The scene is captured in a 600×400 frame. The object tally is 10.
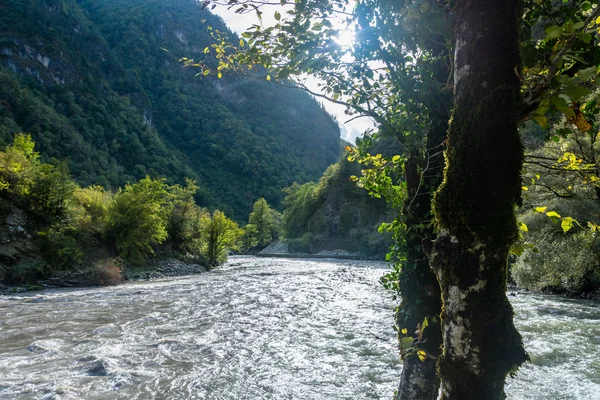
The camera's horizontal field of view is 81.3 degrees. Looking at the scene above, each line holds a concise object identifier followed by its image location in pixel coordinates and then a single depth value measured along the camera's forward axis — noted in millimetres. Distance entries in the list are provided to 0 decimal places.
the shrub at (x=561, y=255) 16828
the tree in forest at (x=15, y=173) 22188
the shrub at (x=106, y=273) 22484
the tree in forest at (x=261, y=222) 91312
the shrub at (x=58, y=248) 21969
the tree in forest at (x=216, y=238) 38375
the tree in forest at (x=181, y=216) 37375
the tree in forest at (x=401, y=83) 2914
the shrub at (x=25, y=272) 19248
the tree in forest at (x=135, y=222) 27281
